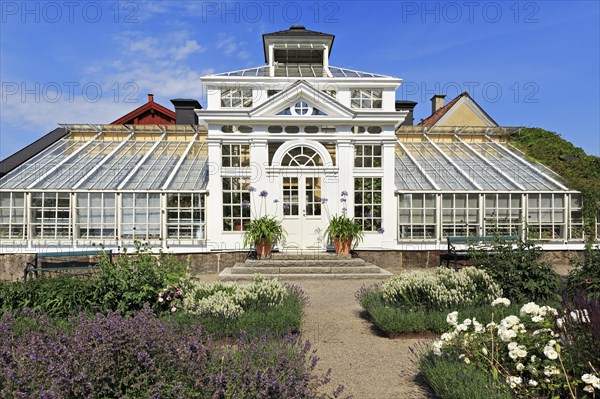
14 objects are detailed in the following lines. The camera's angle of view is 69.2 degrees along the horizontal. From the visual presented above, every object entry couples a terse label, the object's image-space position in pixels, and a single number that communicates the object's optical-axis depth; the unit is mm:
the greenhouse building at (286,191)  12969
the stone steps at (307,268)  11406
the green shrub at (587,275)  6512
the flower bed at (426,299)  6367
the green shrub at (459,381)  3693
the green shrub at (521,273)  6957
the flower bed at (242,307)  6074
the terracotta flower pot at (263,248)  12227
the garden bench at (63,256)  11211
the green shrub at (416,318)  6309
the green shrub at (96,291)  6312
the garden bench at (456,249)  12146
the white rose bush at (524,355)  3723
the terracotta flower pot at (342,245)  12383
